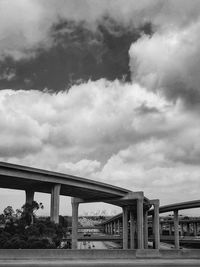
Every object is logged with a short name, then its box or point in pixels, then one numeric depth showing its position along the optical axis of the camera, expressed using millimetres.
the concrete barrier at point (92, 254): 40062
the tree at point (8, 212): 62438
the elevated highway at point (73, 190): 66188
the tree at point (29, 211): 61744
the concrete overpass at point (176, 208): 125262
